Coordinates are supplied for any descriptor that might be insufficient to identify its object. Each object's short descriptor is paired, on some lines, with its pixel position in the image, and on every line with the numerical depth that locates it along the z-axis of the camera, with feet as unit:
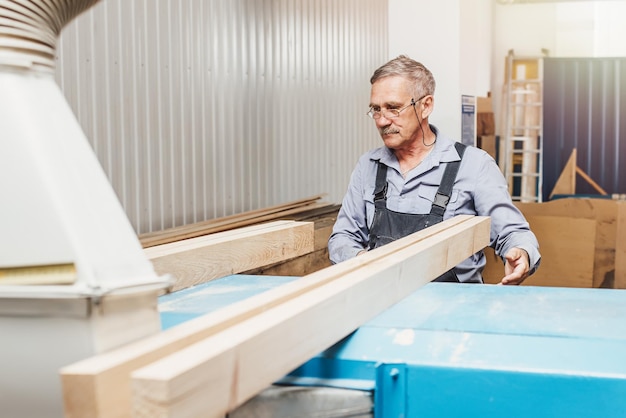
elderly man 10.41
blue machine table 4.10
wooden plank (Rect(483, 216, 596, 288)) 17.98
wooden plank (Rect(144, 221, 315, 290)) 6.50
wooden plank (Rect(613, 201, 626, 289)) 18.12
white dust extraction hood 3.41
